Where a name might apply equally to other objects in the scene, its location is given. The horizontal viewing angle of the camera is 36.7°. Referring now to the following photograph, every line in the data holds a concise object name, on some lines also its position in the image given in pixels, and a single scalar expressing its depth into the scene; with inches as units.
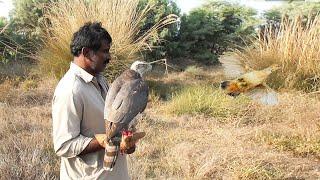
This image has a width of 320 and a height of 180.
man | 88.6
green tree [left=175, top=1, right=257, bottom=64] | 470.0
